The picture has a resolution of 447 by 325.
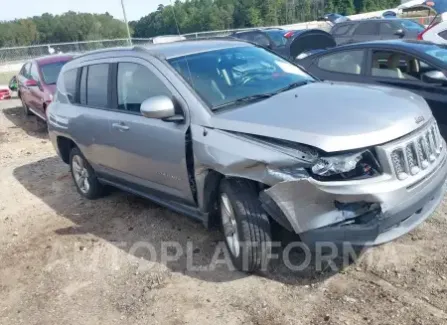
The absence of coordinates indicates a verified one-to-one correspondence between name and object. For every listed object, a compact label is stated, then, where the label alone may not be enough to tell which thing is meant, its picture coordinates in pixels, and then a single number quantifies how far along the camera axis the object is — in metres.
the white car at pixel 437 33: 9.12
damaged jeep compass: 3.11
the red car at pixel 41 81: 10.30
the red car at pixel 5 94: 17.15
